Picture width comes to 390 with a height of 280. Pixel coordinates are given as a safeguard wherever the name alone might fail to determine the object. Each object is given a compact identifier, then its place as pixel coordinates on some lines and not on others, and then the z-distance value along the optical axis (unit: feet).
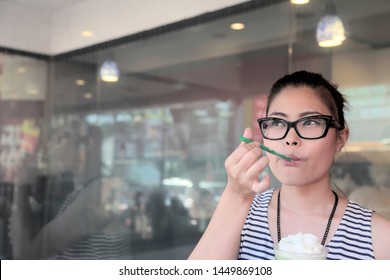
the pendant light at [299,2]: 7.39
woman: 2.85
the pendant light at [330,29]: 7.30
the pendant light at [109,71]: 9.04
